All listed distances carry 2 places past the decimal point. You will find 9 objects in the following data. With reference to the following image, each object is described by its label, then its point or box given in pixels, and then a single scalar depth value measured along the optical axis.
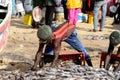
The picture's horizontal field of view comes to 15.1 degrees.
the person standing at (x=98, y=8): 14.02
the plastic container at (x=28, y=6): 15.23
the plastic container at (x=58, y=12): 14.68
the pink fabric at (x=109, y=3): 19.80
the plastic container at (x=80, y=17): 17.48
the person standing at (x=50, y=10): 13.37
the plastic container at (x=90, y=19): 17.13
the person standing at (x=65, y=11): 14.38
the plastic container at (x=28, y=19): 15.32
